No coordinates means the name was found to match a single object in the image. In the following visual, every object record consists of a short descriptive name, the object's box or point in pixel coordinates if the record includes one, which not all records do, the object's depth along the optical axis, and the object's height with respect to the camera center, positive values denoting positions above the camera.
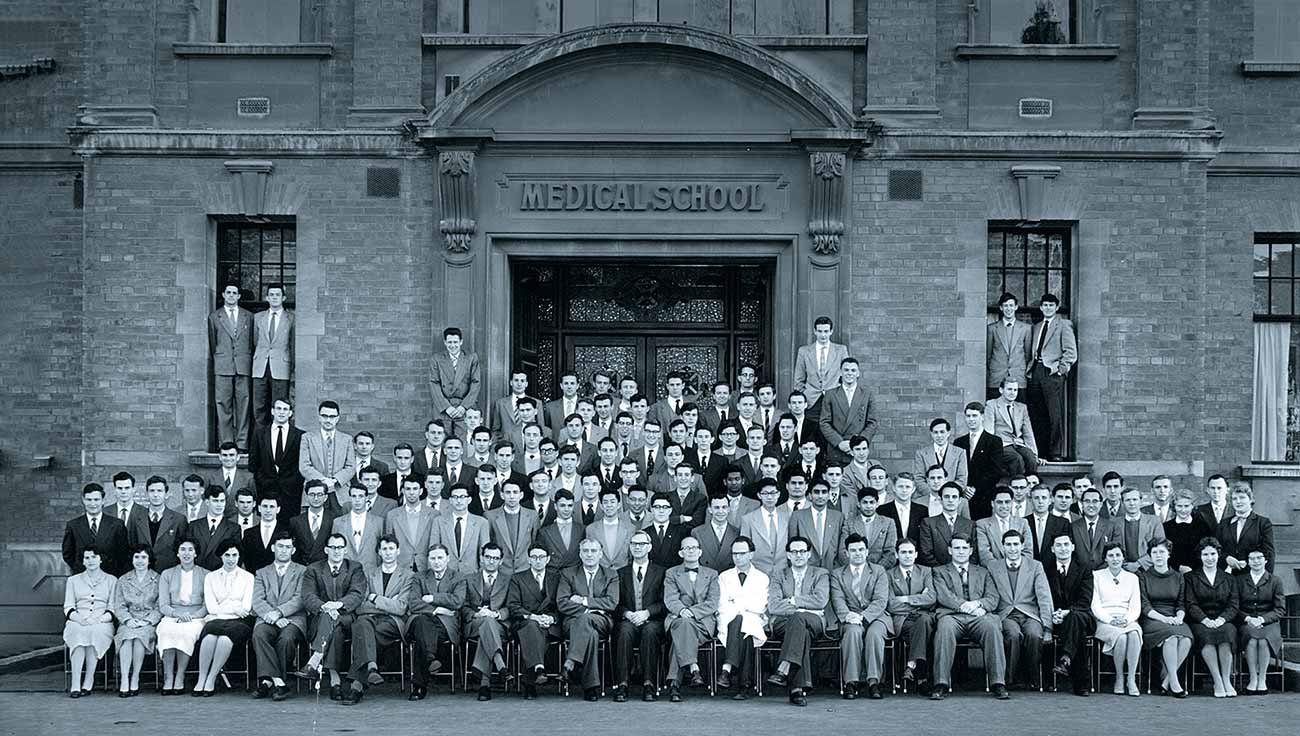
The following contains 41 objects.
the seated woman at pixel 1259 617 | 12.80 -1.95
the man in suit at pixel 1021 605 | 12.62 -1.88
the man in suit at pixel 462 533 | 13.34 -1.39
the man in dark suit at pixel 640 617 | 12.40 -1.99
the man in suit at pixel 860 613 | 12.48 -1.94
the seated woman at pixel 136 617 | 12.61 -2.08
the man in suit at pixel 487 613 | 12.45 -1.99
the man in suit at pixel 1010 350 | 16.22 +0.38
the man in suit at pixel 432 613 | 12.44 -2.00
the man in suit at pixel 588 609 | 12.38 -1.94
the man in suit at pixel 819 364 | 15.55 +0.19
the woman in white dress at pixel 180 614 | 12.61 -2.05
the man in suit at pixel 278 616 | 12.38 -2.04
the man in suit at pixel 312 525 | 13.48 -1.35
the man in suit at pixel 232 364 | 16.41 +0.12
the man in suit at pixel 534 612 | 12.48 -1.98
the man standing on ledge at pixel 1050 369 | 16.00 +0.18
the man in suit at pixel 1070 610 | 12.65 -1.92
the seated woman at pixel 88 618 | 12.63 -2.09
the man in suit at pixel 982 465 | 14.55 -0.78
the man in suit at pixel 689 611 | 12.39 -1.94
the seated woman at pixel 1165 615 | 12.70 -1.96
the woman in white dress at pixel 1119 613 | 12.66 -1.94
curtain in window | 17.36 +0.04
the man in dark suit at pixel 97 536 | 13.66 -1.49
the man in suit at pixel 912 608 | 12.56 -1.92
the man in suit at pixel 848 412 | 14.97 -0.29
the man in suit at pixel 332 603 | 12.41 -1.91
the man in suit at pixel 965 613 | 12.45 -1.94
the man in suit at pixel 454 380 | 15.61 -0.02
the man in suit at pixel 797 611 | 12.29 -1.94
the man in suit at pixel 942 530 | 13.26 -1.29
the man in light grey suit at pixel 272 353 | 16.39 +0.24
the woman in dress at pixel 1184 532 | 13.64 -1.32
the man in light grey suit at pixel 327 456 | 14.65 -0.78
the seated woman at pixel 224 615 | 12.56 -2.06
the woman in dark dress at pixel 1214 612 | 12.77 -1.93
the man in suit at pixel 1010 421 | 15.23 -0.37
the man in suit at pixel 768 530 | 13.23 -1.32
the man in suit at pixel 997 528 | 13.23 -1.28
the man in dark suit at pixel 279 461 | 14.70 -0.84
